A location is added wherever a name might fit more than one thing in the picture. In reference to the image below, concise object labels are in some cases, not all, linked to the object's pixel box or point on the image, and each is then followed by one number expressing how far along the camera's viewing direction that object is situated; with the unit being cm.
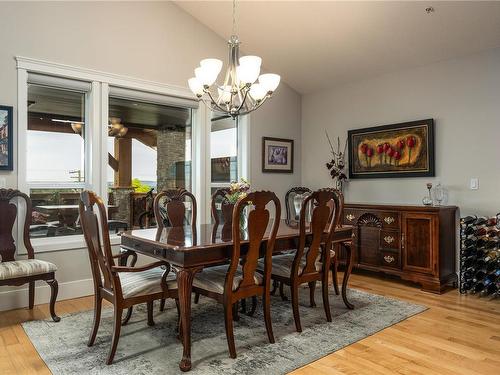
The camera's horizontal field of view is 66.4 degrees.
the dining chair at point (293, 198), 526
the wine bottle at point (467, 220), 383
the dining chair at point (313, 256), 278
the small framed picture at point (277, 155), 536
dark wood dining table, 225
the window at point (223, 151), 503
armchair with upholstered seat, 226
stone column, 492
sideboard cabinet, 390
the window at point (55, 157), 376
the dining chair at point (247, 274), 236
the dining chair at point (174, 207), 347
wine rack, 369
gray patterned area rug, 227
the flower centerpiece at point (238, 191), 303
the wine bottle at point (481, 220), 382
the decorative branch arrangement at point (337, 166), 514
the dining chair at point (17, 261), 292
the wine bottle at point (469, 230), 384
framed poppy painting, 439
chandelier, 289
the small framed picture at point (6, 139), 341
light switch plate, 400
